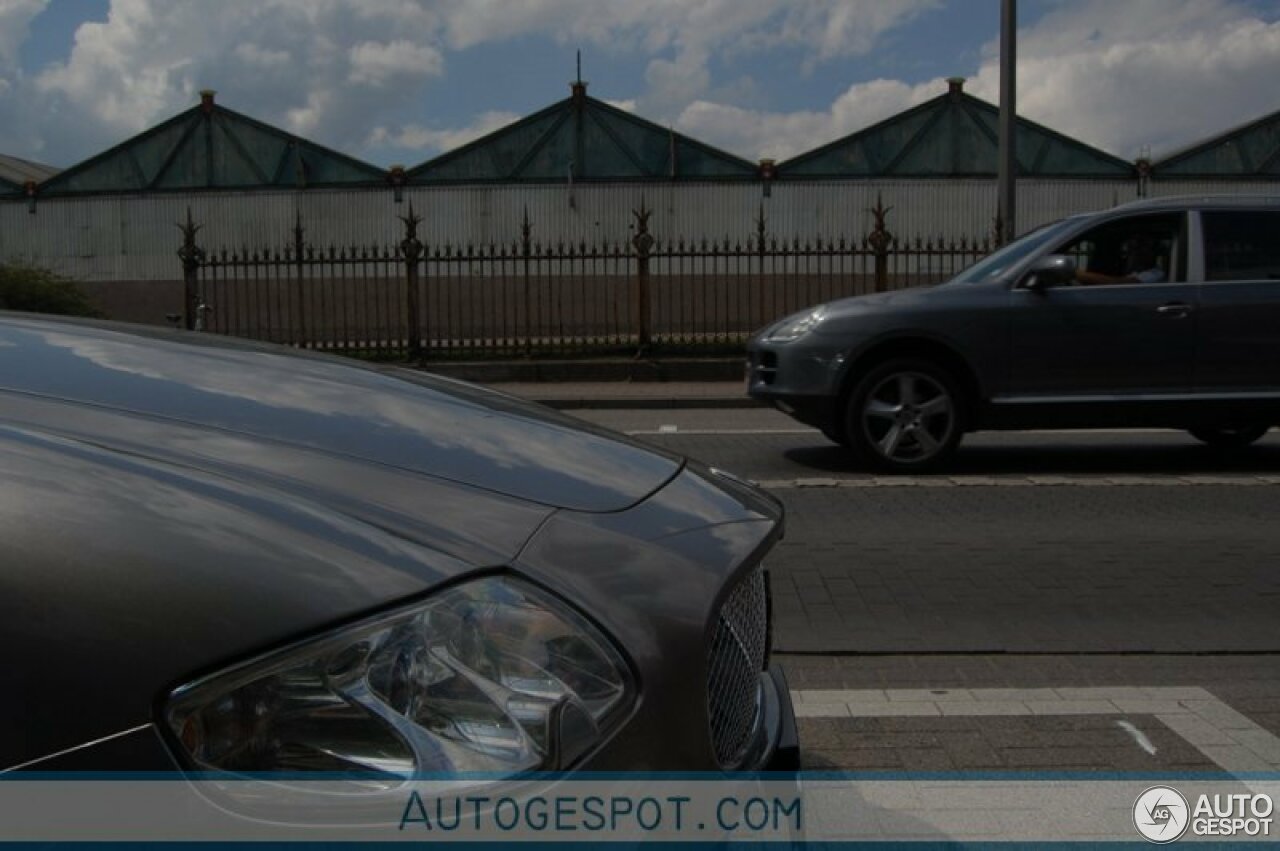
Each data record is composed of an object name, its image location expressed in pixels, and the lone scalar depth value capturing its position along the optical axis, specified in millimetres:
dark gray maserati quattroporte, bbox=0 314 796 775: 1438
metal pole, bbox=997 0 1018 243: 15477
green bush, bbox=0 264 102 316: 19906
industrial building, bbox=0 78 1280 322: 31422
